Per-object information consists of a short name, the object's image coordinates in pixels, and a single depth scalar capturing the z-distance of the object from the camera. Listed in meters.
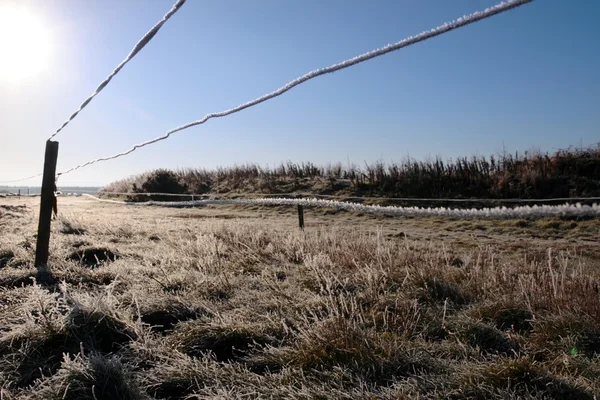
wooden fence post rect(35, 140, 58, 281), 5.09
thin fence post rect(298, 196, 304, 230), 10.92
